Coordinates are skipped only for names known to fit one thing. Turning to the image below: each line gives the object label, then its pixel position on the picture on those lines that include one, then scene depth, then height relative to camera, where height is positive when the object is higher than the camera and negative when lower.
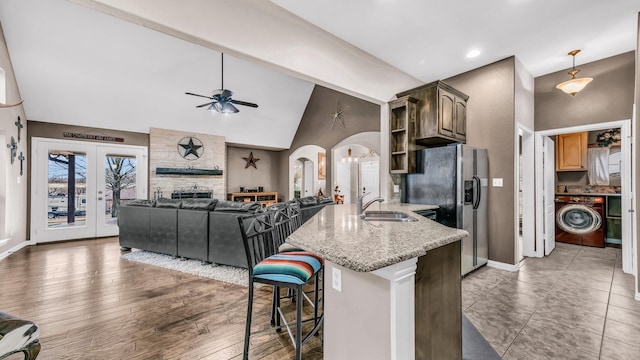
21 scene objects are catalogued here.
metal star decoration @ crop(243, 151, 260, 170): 8.66 +0.71
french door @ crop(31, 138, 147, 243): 5.27 -0.09
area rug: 3.32 -1.25
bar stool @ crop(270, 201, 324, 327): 2.07 -0.48
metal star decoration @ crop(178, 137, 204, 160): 6.77 +0.90
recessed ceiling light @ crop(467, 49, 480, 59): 3.33 +1.70
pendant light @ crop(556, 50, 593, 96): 3.15 +1.22
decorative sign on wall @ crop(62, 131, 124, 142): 5.55 +1.01
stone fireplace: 6.40 +0.46
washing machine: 4.48 -0.71
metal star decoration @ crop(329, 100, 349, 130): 6.54 +1.75
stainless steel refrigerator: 3.17 -0.12
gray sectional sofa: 3.63 -0.72
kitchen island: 1.03 -0.52
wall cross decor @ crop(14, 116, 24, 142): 4.39 +1.00
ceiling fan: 4.41 +1.46
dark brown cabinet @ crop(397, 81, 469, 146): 3.45 +0.95
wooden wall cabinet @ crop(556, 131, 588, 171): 4.86 +0.56
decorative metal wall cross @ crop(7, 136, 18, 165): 4.11 +0.56
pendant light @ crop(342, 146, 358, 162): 8.23 +0.74
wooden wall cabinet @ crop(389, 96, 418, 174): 3.63 +0.69
